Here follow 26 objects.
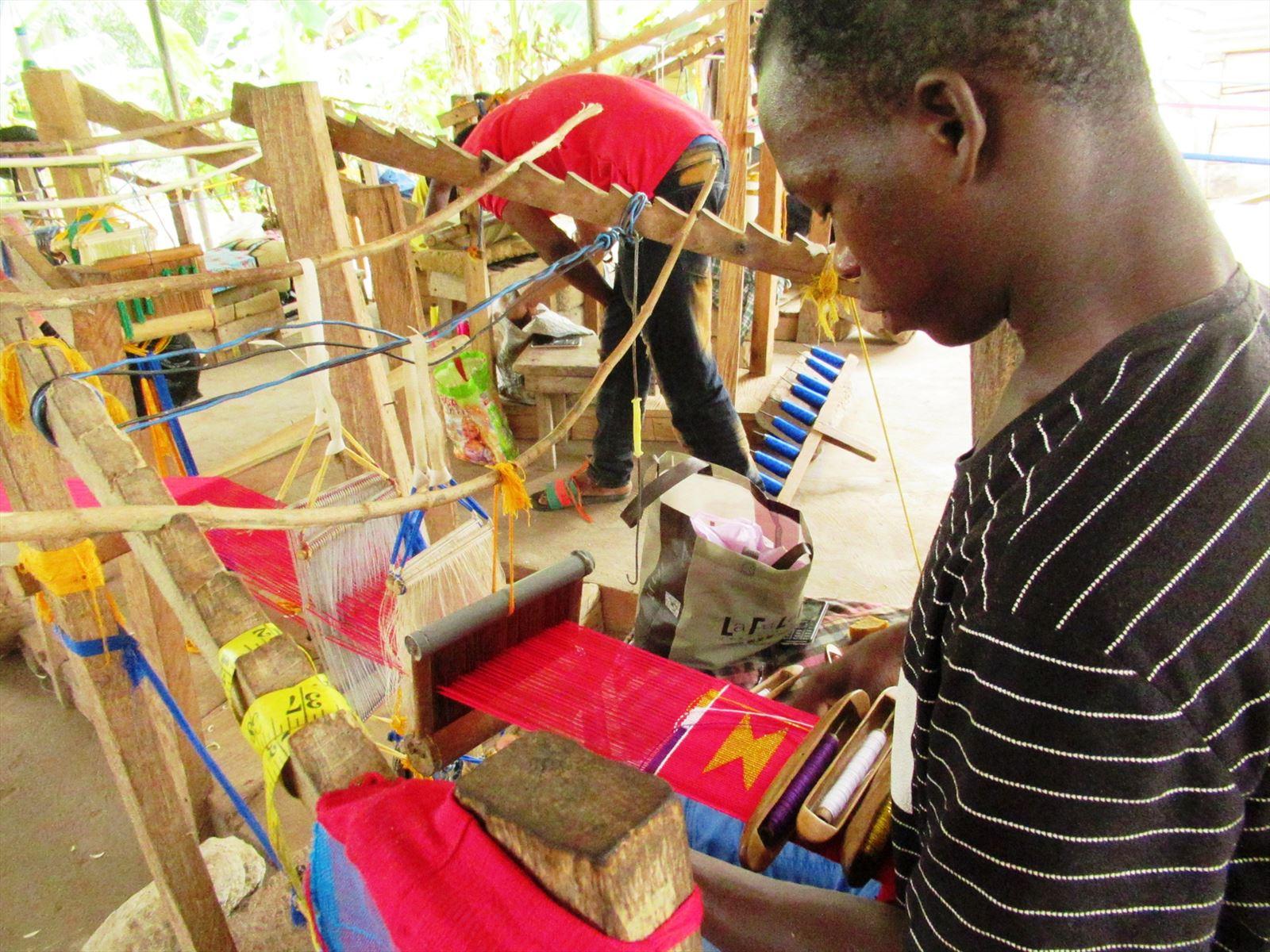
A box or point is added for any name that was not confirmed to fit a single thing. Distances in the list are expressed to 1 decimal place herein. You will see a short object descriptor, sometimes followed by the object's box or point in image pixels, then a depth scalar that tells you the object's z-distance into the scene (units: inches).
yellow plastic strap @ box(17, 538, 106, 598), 43.0
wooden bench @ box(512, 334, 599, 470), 149.4
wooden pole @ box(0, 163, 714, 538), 22.7
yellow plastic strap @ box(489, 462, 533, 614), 42.7
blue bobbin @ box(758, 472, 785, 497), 138.7
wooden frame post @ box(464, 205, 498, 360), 128.7
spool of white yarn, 44.4
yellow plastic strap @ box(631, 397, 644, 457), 67.3
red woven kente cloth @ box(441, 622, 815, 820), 50.4
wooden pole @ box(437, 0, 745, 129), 126.3
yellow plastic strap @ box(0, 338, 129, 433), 38.5
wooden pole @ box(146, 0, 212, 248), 195.9
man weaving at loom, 20.9
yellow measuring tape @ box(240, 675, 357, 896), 24.7
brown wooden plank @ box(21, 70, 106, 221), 83.4
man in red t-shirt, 99.4
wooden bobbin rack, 141.3
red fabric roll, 16.9
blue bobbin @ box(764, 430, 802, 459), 144.3
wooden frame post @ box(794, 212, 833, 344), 223.6
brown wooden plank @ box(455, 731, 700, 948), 16.1
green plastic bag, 140.5
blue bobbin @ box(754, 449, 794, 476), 141.1
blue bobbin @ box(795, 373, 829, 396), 160.7
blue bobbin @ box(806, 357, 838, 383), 170.2
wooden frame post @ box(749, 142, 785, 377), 138.2
